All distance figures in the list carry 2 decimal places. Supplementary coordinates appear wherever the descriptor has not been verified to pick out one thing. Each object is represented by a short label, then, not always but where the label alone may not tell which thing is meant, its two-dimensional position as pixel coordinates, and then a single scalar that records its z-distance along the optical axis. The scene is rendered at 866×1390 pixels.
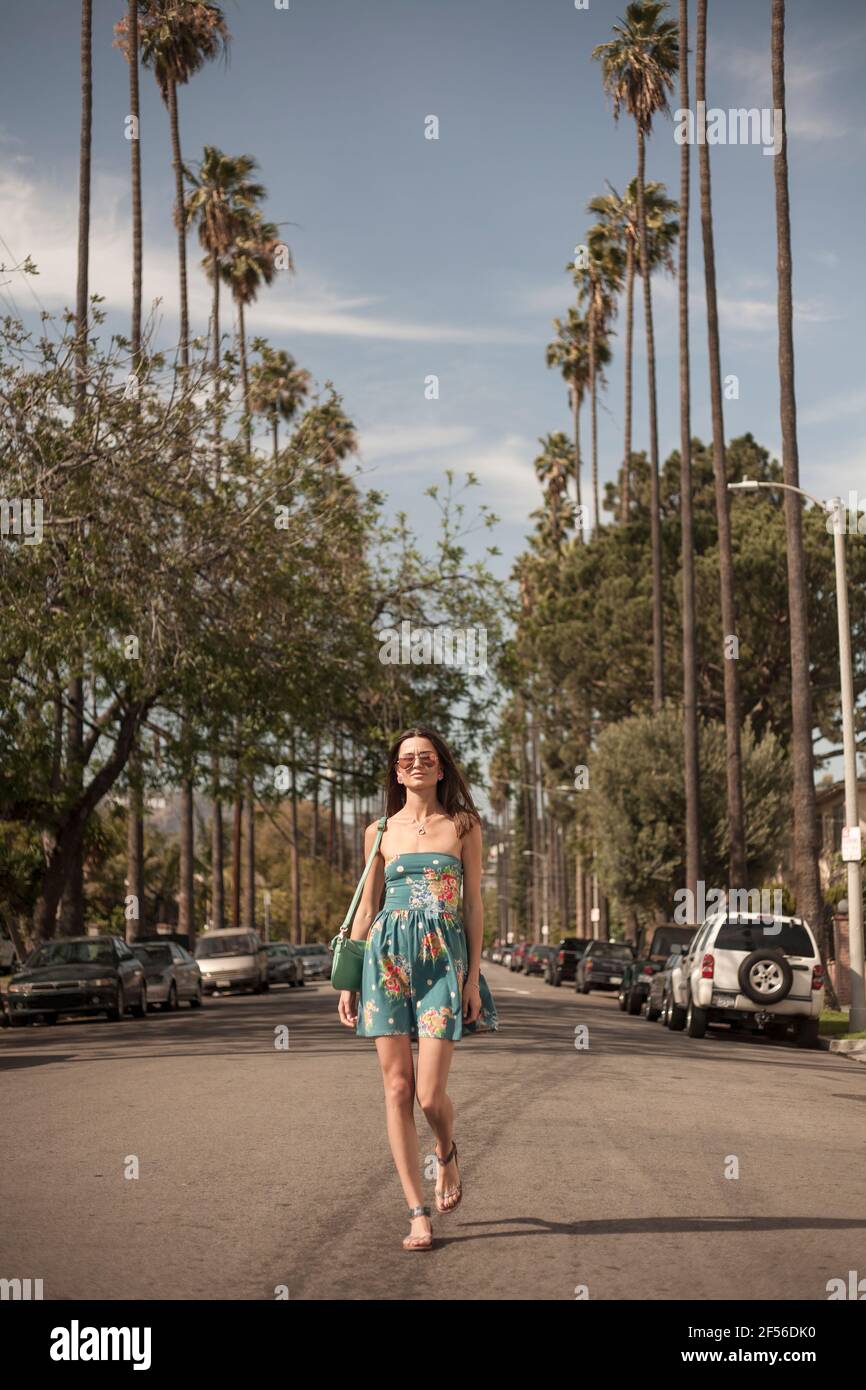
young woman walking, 7.09
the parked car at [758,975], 22.41
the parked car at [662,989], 28.52
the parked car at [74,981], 26.83
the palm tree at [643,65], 52.31
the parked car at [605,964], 45.12
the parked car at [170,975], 32.94
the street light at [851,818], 25.66
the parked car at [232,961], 43.53
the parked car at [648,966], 33.84
